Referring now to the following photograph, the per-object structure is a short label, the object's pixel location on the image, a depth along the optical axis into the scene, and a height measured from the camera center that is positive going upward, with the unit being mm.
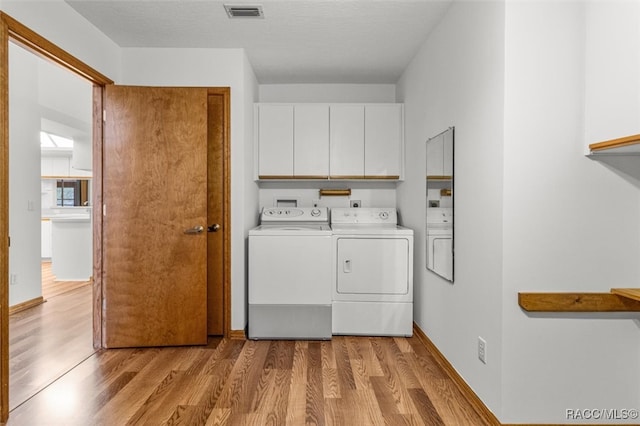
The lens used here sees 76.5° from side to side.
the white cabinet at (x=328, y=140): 3877 +655
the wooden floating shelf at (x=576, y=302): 1852 -419
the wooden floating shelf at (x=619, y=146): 1573 +267
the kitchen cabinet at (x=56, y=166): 8258 +821
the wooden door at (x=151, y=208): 3027 -10
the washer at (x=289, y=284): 3279 -617
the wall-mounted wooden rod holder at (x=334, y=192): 4180 +169
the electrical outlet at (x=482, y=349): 2055 -720
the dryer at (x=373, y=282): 3381 -614
